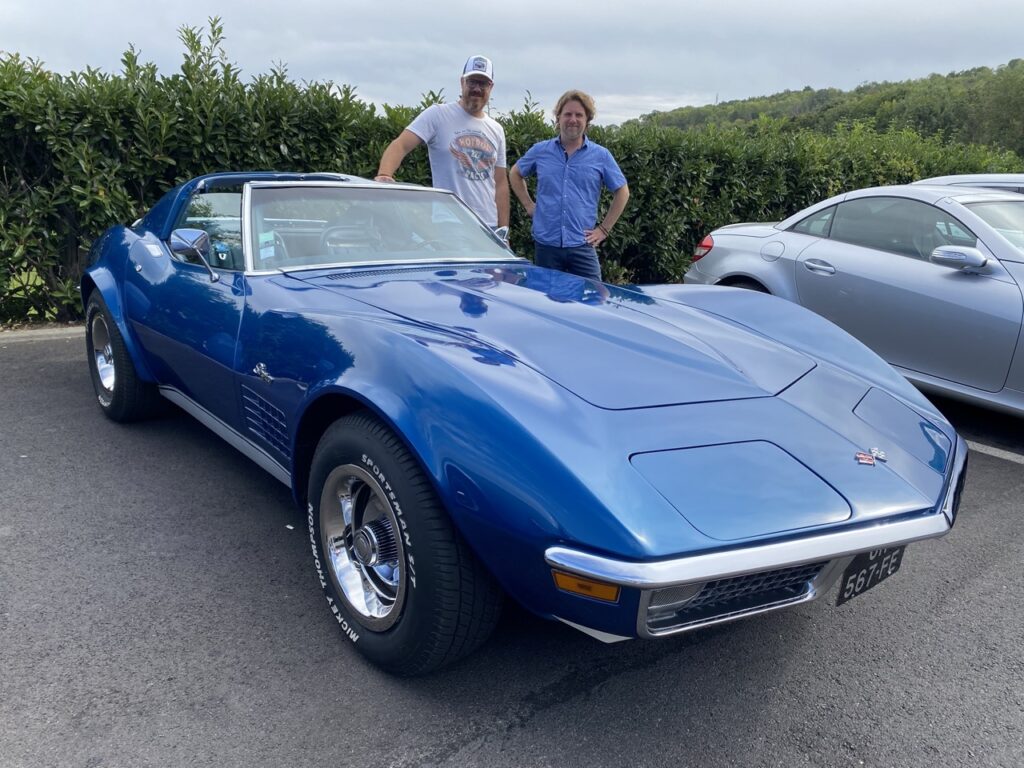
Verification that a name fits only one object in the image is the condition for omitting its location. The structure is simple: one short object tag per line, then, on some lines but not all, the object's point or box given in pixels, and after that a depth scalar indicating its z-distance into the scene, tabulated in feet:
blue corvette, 5.72
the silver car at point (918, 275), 14.01
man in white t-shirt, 15.28
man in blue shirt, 15.79
